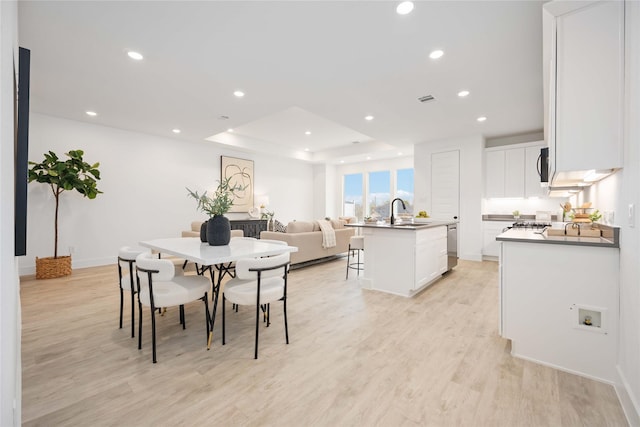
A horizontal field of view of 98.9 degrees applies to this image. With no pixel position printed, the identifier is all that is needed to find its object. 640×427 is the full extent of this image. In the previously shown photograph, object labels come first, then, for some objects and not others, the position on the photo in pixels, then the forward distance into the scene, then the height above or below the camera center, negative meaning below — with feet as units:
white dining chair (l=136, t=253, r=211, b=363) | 6.54 -1.95
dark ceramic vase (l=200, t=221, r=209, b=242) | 9.39 -0.65
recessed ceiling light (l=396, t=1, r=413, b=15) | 7.25 +5.65
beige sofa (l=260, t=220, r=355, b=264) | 16.19 -1.44
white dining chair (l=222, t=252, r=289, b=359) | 6.68 -1.91
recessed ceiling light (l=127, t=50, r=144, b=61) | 9.71 +5.68
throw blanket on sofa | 17.83 -1.26
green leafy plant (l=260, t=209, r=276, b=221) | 26.56 -0.04
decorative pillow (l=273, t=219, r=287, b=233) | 17.08 -0.83
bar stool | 14.60 -1.47
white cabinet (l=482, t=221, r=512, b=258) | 19.58 -1.35
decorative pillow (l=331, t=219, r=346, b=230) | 19.61 -0.62
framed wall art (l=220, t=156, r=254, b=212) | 24.58 +3.62
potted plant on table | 8.87 -0.19
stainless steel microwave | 9.94 +1.91
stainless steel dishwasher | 14.98 -1.56
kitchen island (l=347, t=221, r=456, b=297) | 11.34 -1.81
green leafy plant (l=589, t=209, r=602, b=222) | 7.44 +0.07
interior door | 21.06 +2.51
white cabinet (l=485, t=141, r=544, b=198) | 18.71 +3.30
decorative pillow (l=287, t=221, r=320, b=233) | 16.44 -0.73
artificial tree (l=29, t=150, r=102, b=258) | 14.70 +2.06
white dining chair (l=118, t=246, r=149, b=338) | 7.73 -1.55
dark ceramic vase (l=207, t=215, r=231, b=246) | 8.87 -0.55
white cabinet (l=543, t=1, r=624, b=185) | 5.48 +2.85
